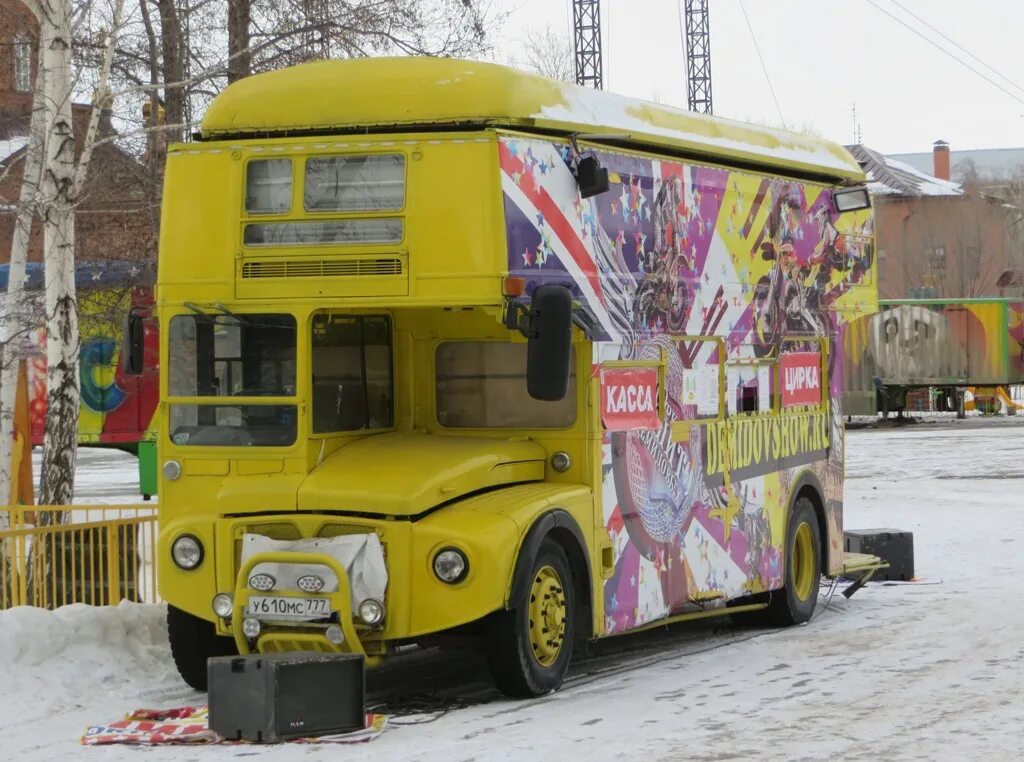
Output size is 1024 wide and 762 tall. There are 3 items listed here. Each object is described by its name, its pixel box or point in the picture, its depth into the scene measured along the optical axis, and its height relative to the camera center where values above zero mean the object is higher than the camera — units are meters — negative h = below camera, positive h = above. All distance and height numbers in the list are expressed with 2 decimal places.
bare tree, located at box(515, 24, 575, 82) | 52.91 +9.62
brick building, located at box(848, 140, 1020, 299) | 92.60 +7.98
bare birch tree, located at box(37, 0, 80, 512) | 15.01 +1.19
